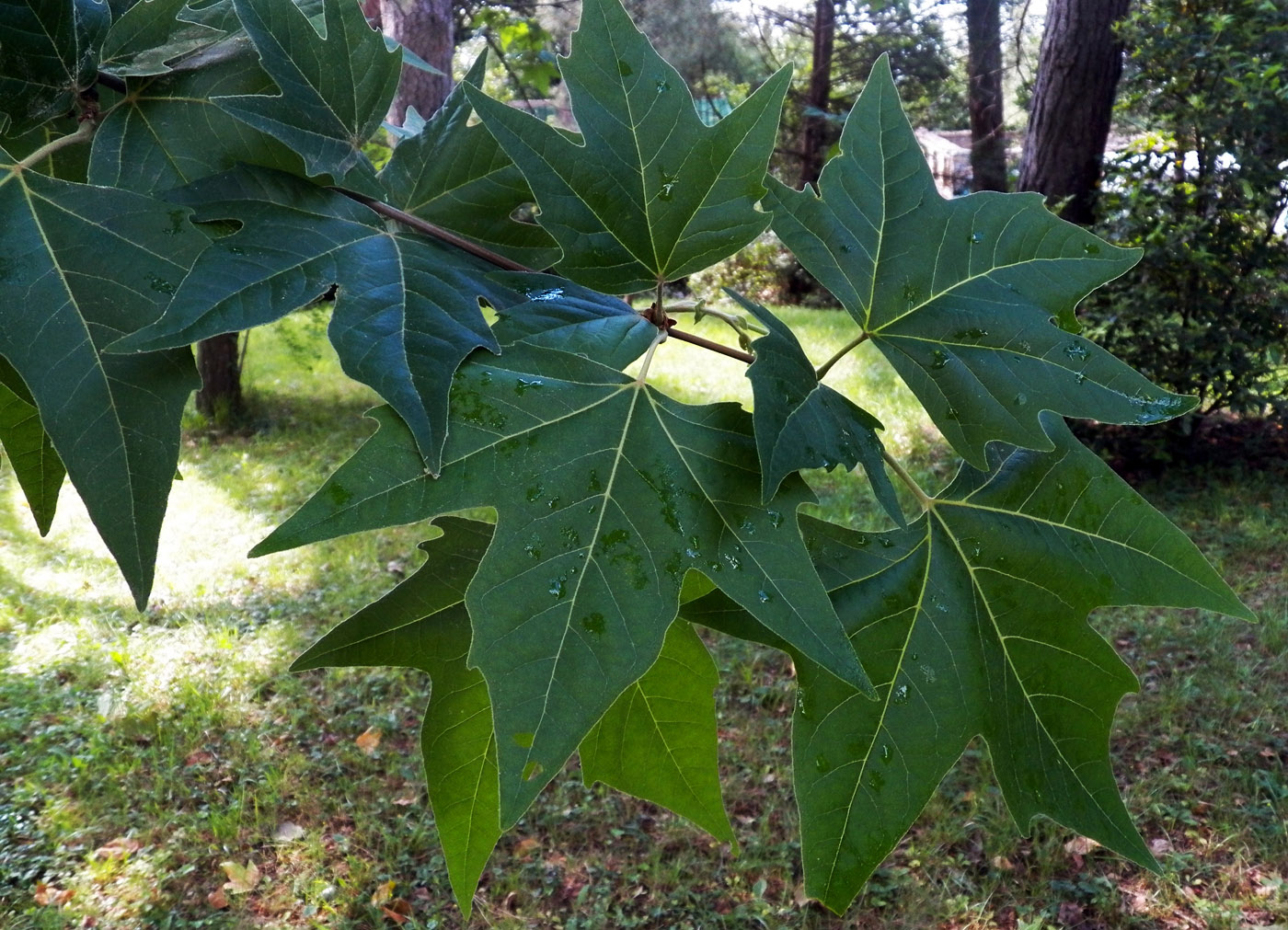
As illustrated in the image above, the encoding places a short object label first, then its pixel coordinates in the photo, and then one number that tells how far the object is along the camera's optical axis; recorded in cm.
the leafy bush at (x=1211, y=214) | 534
